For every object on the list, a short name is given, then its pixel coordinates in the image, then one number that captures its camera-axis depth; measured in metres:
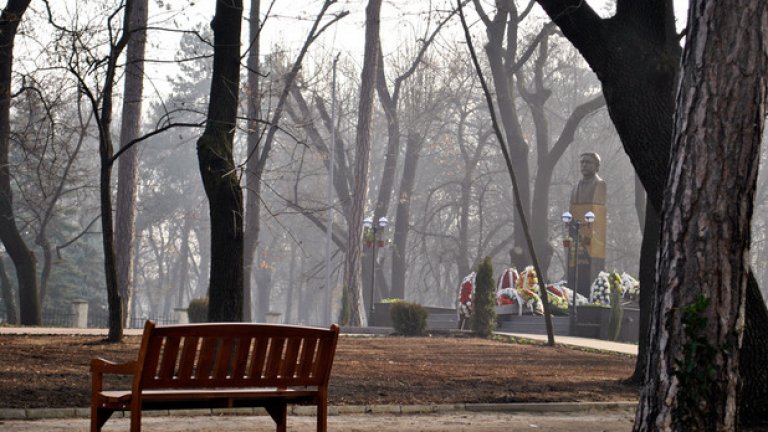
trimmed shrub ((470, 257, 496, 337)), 30.47
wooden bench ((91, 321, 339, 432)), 6.93
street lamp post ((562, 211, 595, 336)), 37.22
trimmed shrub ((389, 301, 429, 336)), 30.62
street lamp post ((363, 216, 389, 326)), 39.97
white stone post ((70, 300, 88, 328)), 37.92
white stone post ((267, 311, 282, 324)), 43.94
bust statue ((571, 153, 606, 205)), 42.16
